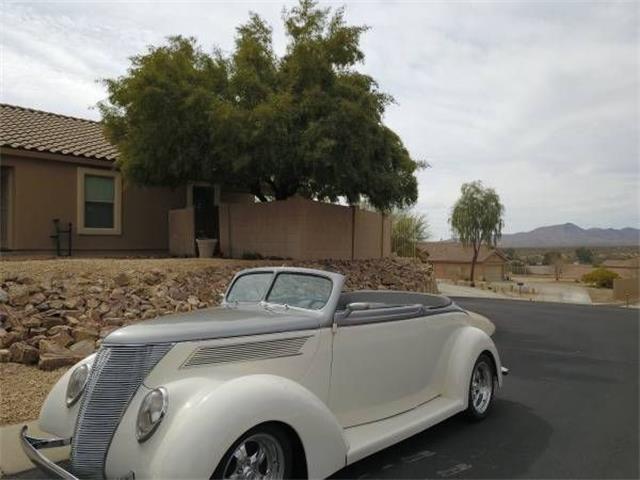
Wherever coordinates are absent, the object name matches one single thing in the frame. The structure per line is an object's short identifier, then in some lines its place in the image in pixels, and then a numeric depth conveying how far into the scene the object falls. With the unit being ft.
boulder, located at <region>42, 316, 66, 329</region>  26.91
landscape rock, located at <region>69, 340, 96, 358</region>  24.27
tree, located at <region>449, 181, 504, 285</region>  156.46
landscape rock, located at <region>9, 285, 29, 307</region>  28.14
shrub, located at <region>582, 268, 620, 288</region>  189.26
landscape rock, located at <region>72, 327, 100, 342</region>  25.84
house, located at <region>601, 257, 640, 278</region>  193.52
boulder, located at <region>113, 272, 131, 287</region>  33.46
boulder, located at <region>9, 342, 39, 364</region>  23.75
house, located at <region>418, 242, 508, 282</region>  209.46
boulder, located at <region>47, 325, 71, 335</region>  25.95
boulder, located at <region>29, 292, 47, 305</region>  28.58
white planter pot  51.31
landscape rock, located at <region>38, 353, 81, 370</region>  22.85
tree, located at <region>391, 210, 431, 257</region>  100.07
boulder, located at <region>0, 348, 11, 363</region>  23.53
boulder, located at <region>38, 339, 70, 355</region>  24.02
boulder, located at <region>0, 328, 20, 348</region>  24.56
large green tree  42.75
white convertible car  11.41
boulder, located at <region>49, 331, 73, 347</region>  25.14
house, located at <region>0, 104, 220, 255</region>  48.44
